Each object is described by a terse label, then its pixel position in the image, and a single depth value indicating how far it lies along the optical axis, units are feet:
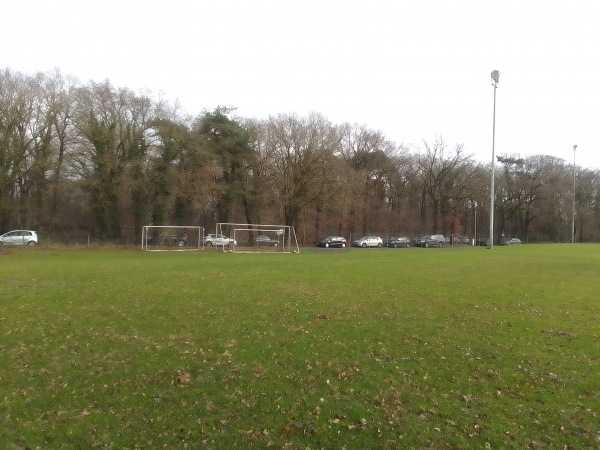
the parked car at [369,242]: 203.21
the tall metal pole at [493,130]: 131.75
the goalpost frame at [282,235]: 140.95
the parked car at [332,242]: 188.81
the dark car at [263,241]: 155.02
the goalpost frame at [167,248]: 138.10
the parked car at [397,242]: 212.84
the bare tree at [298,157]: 170.30
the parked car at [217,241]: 146.89
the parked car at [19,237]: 131.54
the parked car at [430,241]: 217.31
